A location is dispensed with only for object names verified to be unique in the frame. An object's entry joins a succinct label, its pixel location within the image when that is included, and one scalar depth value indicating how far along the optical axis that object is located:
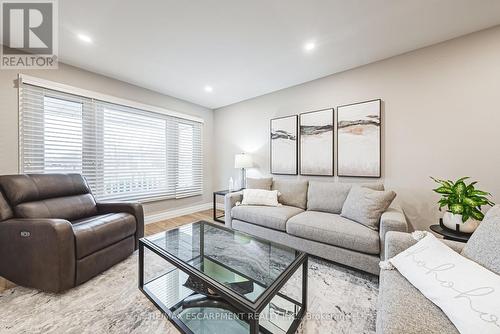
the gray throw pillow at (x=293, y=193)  2.79
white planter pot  1.61
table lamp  3.60
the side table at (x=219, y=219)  3.54
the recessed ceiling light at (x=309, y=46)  2.15
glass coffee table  1.13
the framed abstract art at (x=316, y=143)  2.84
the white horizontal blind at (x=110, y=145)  2.34
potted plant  1.60
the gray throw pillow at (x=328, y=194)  2.42
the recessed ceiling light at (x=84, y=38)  1.99
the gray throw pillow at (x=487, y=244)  0.93
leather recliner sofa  1.54
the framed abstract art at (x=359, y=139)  2.47
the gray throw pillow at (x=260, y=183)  3.08
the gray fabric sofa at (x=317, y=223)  1.77
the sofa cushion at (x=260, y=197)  2.80
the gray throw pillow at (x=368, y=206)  1.91
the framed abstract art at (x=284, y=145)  3.21
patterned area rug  1.27
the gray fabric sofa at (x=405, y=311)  0.76
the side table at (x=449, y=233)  1.58
